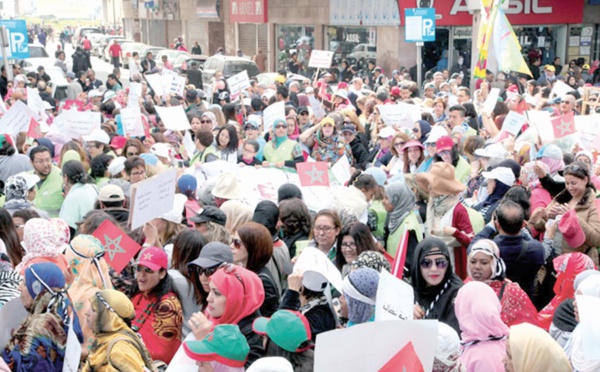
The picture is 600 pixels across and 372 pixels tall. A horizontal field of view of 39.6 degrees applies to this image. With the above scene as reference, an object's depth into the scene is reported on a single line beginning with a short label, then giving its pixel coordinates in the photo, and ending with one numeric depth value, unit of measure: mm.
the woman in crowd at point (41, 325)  4309
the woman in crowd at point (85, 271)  5027
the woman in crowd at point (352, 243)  5883
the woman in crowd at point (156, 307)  5039
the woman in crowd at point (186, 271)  5309
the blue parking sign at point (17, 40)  18938
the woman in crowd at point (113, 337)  4117
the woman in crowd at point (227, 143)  9930
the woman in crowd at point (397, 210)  6703
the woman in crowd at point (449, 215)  6633
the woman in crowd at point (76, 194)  7562
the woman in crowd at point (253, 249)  5609
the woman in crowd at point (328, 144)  10281
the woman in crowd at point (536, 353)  3725
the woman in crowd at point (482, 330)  4308
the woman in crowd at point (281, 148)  9930
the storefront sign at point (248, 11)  37250
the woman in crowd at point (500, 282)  5043
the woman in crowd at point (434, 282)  5168
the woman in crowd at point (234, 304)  4605
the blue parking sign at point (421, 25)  16455
